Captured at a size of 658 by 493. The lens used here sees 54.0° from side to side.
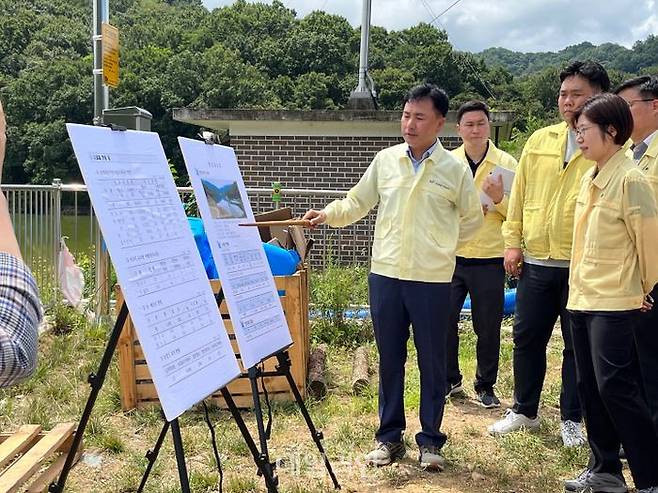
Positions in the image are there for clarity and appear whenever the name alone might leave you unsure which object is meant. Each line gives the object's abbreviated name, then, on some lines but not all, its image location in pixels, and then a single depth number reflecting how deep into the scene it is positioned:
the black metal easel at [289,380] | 2.84
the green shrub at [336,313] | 5.98
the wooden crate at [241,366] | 4.26
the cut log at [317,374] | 4.52
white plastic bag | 5.84
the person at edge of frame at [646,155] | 3.06
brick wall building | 8.41
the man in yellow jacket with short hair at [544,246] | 3.54
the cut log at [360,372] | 4.67
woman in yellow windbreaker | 2.81
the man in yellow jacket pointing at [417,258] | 3.34
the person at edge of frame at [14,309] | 1.02
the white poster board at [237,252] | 2.82
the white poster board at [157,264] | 2.12
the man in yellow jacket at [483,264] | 4.35
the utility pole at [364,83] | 9.70
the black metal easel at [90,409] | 2.44
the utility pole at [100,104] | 5.86
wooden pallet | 2.74
